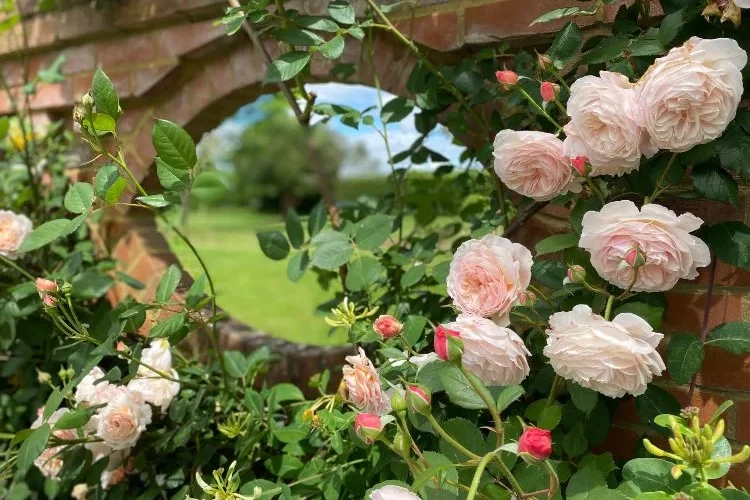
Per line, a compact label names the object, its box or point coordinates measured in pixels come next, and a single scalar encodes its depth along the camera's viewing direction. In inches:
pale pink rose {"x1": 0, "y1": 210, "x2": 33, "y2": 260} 63.9
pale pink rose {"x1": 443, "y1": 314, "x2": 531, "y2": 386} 33.7
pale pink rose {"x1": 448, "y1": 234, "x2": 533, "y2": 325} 36.0
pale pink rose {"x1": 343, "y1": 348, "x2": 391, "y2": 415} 36.3
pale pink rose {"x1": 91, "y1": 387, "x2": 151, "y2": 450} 51.6
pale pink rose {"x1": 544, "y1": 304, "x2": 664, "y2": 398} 32.5
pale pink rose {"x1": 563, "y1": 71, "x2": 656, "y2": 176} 35.3
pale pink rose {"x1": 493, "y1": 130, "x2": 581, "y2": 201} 38.3
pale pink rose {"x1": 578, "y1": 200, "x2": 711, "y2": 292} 33.9
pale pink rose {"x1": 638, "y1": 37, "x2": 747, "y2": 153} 32.9
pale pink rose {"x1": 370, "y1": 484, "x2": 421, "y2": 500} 30.1
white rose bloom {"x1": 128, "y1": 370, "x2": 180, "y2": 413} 55.7
